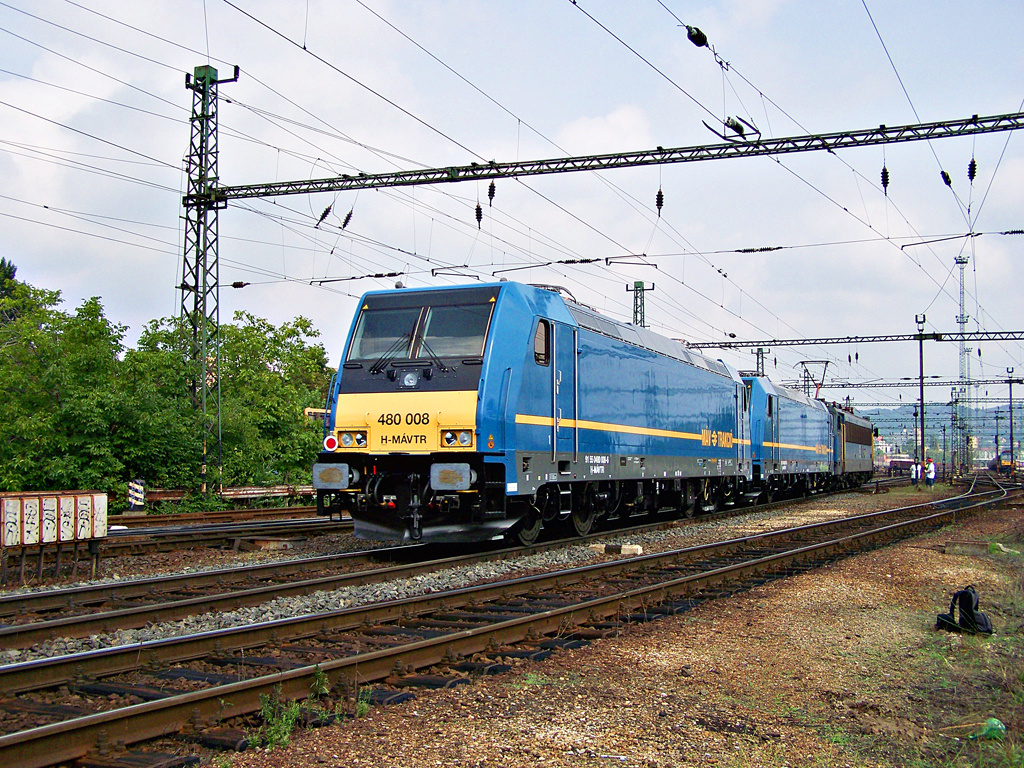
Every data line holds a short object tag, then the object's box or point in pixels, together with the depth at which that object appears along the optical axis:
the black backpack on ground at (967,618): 8.38
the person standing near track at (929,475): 45.38
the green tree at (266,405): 26.03
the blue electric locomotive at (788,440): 27.11
